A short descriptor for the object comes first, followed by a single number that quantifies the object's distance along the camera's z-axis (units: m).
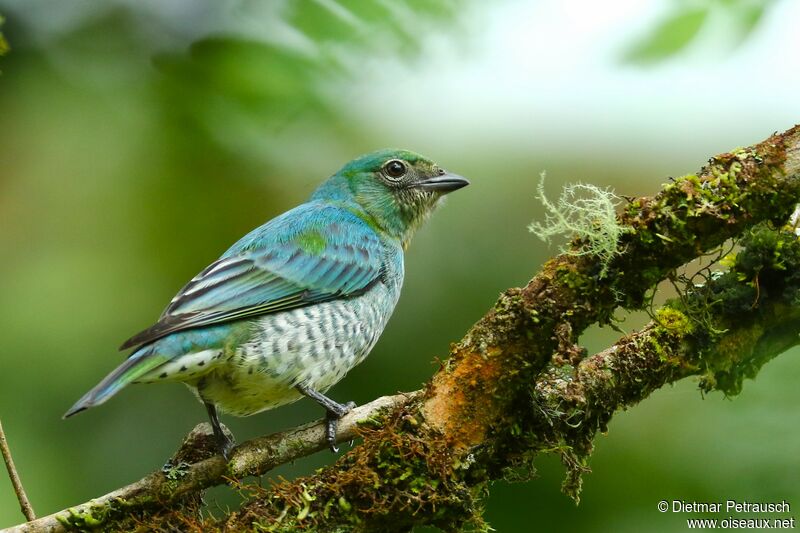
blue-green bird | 7.45
